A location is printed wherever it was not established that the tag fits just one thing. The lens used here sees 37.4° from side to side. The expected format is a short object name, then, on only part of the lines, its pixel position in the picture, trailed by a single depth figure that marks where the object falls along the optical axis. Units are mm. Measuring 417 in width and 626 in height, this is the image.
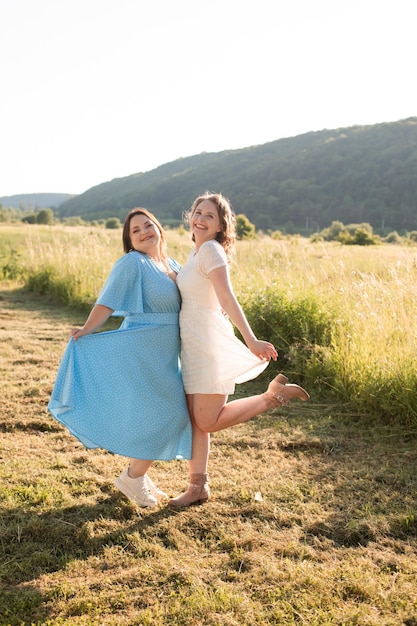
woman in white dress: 3164
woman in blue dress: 3189
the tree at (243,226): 37525
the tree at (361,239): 31031
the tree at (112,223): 52425
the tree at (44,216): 54406
